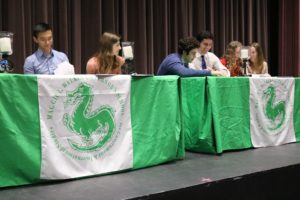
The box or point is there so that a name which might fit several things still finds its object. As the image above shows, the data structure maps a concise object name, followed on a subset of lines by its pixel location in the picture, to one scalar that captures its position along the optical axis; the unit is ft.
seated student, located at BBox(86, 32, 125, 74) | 7.91
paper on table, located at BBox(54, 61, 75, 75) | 6.68
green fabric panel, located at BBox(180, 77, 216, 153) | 8.36
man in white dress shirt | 10.64
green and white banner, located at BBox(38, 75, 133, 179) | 5.96
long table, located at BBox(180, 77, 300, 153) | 8.30
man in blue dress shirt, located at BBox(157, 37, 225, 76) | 8.71
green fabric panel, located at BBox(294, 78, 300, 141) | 10.06
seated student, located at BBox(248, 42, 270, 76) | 11.28
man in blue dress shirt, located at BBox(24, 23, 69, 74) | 8.04
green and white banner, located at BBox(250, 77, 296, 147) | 9.01
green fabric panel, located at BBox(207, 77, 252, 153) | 8.27
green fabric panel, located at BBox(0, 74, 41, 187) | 5.58
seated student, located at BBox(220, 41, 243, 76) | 10.71
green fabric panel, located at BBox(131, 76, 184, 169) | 7.03
